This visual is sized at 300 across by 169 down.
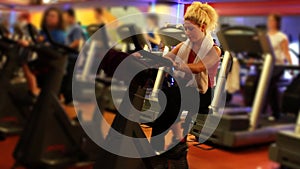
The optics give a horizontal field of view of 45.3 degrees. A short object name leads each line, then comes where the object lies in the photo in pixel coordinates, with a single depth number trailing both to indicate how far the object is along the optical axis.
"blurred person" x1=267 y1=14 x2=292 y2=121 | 5.11
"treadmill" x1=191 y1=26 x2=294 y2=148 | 4.28
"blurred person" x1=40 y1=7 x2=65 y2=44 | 2.60
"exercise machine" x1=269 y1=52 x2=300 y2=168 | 3.41
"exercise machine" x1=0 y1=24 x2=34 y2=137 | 4.19
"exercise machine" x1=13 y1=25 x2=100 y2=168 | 3.24
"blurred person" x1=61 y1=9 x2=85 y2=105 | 2.76
